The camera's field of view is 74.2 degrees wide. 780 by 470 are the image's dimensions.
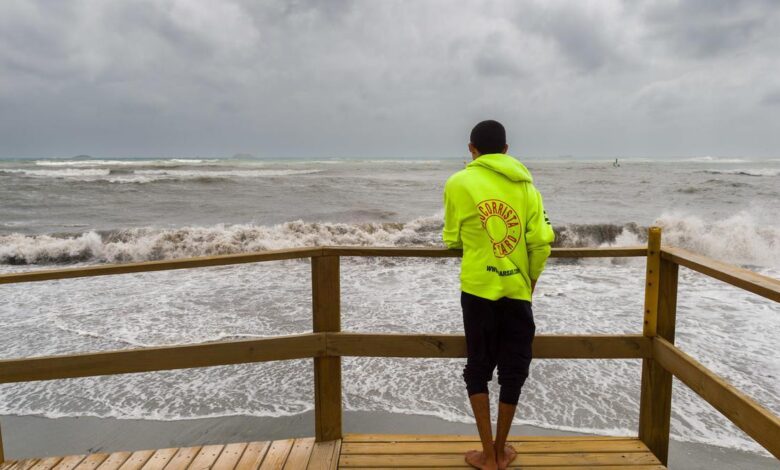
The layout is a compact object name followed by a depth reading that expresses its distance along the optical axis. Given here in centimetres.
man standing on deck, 246
